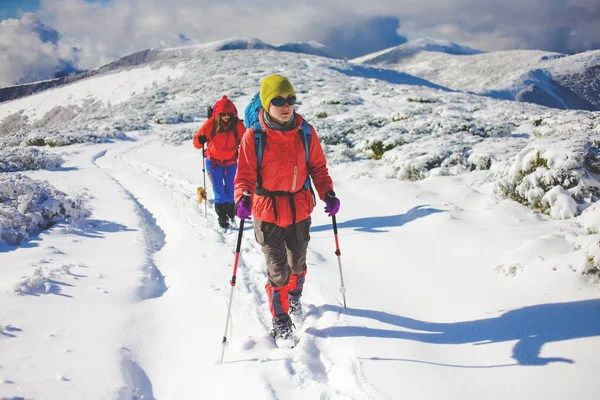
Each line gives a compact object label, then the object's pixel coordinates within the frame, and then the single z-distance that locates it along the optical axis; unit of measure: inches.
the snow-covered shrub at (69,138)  706.2
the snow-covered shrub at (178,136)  649.5
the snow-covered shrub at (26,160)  432.8
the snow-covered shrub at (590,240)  129.6
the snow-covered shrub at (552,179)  195.2
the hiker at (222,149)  255.3
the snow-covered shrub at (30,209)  208.4
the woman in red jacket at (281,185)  121.5
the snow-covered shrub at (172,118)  942.4
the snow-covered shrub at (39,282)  143.6
